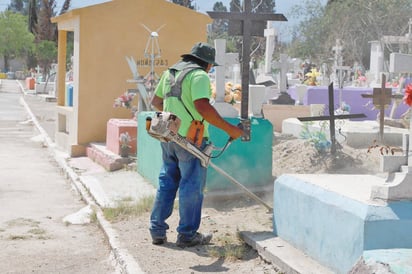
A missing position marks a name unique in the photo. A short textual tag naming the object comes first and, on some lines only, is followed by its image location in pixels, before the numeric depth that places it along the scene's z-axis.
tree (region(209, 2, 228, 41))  41.45
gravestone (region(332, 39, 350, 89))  22.30
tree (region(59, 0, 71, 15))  60.57
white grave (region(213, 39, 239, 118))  7.53
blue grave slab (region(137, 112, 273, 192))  7.17
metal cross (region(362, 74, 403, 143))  9.24
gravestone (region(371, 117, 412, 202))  3.94
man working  5.16
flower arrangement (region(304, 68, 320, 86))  19.57
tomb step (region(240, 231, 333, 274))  4.37
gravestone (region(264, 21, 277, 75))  18.50
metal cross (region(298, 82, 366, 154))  8.13
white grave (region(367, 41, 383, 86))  20.35
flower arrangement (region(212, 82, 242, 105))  7.89
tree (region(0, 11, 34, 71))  71.00
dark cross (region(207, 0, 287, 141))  6.30
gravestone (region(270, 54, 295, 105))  15.96
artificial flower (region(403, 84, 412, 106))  4.36
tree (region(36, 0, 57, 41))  60.56
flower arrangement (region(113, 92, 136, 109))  11.66
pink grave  10.89
